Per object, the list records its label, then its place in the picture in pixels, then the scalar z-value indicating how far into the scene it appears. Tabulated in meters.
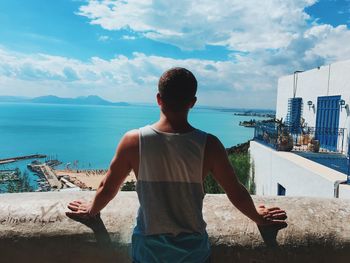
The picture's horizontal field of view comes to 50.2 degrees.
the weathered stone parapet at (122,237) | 1.97
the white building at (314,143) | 8.51
